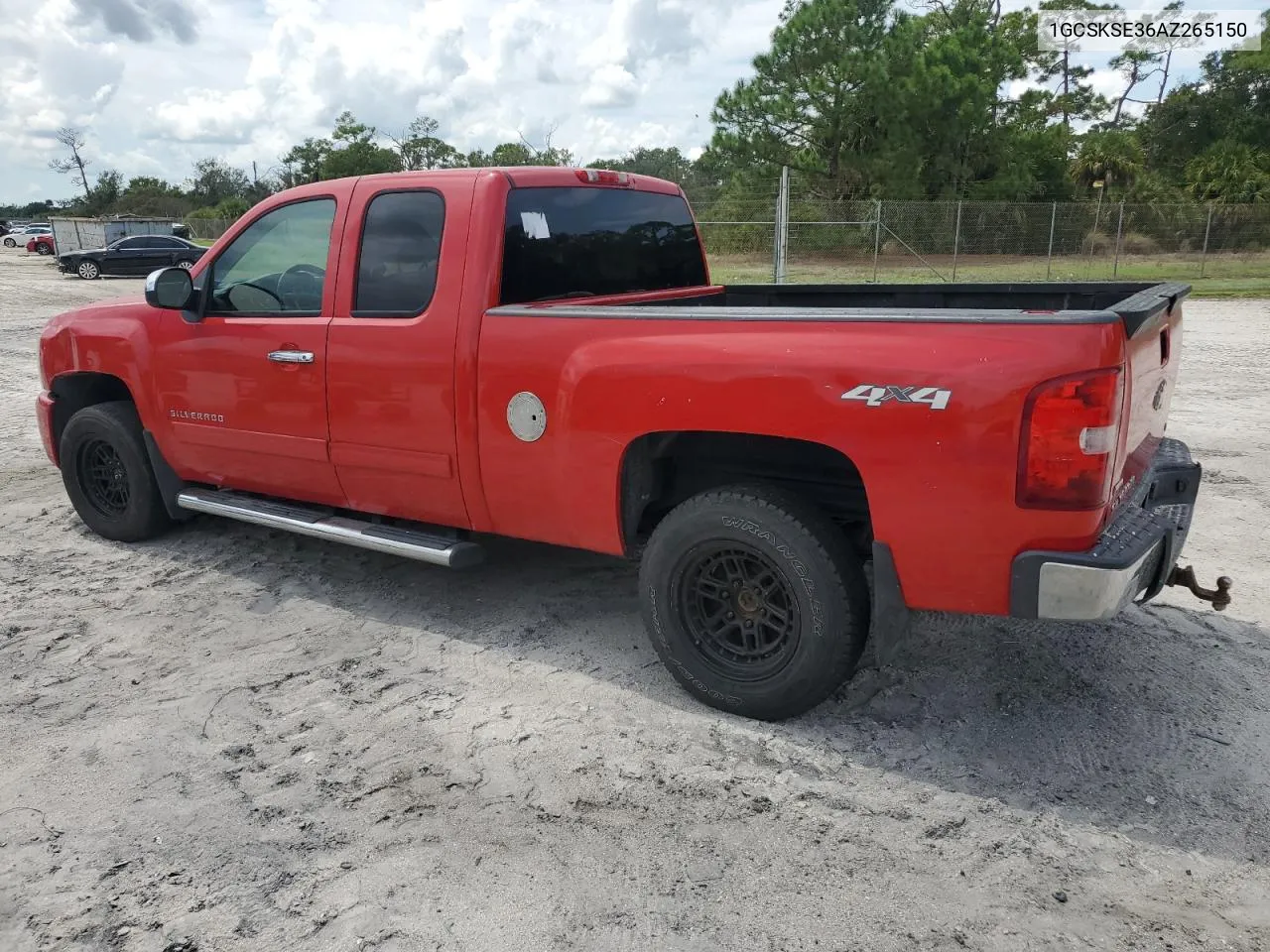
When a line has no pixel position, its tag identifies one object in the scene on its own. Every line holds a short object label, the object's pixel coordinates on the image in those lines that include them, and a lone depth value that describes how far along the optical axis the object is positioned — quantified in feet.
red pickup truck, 9.50
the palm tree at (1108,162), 130.62
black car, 93.50
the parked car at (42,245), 132.98
